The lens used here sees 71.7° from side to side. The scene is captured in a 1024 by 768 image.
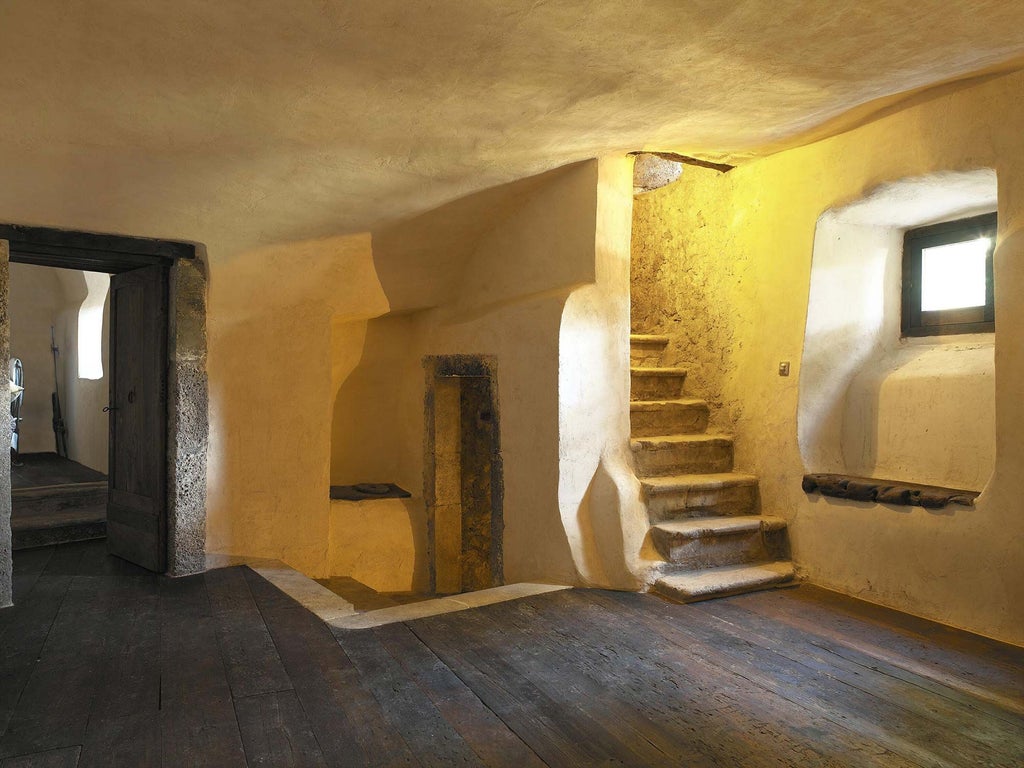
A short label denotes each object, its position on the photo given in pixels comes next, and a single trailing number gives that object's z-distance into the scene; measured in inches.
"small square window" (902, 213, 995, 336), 139.3
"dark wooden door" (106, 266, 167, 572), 161.2
